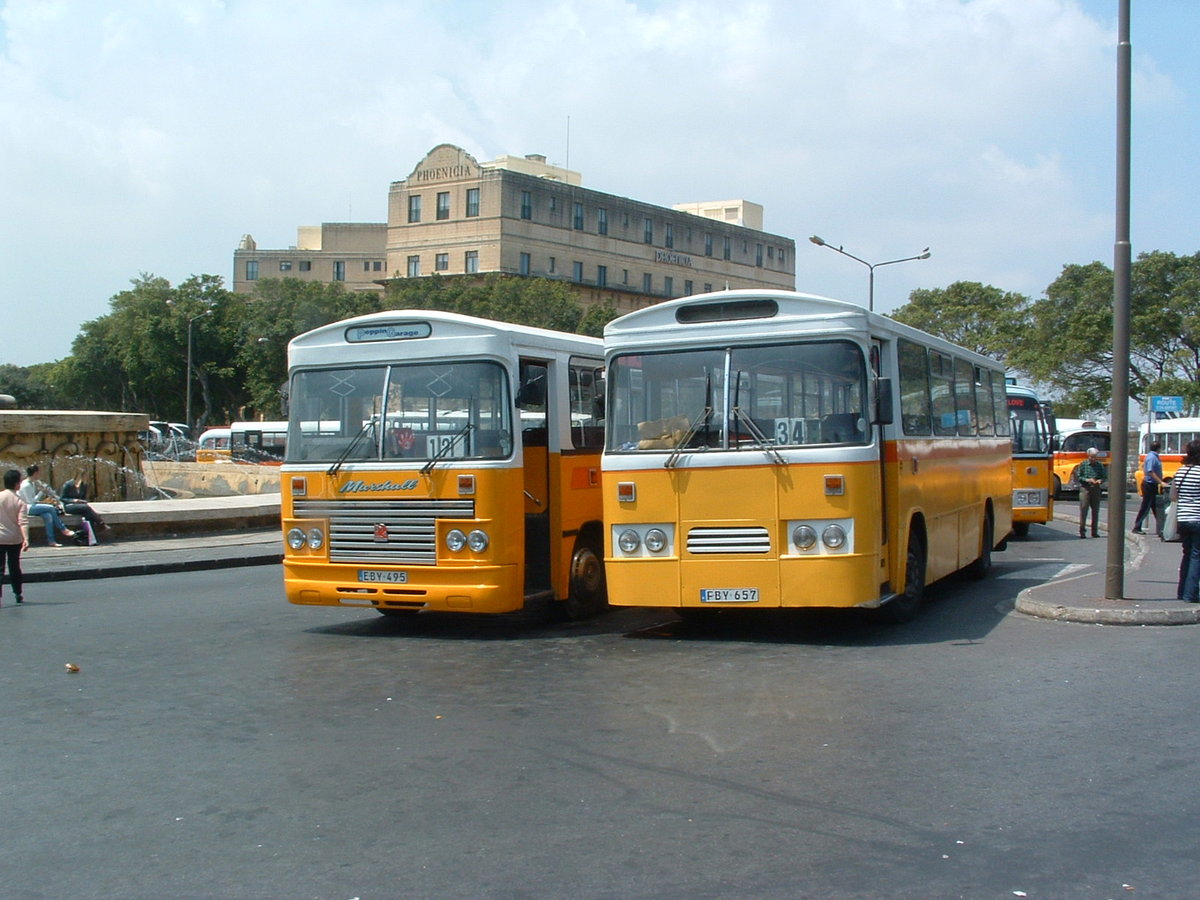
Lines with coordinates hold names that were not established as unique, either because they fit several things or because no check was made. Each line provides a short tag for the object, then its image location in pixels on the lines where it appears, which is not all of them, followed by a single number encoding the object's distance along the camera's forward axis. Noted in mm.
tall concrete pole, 12242
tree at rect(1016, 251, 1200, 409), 48812
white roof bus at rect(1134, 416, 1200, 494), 38897
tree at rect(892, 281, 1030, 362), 64938
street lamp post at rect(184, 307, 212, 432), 72200
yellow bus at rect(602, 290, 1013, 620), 10242
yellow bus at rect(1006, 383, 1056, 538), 23469
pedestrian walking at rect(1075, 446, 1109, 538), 23844
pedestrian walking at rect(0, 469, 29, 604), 13906
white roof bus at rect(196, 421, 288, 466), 62812
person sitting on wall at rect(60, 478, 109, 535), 20562
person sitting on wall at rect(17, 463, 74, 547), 20422
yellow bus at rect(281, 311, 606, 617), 10930
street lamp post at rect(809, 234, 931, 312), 44594
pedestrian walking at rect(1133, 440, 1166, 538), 23203
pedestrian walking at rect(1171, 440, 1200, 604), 12211
